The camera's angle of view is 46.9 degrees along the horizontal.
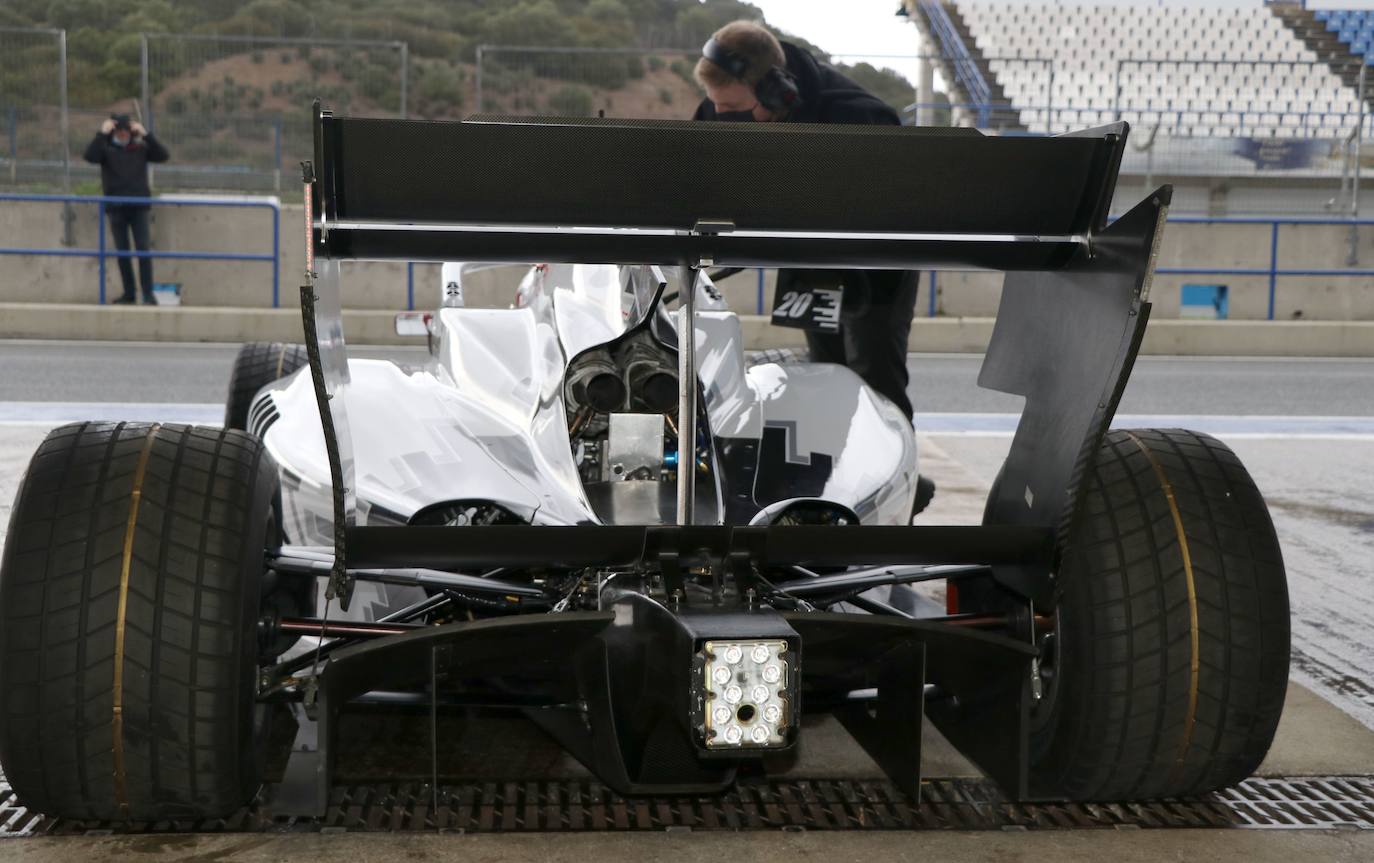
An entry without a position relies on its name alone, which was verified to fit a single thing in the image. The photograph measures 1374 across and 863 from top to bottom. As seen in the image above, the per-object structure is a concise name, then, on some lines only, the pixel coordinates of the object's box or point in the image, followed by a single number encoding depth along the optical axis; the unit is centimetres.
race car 259
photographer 1609
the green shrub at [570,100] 2339
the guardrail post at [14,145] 2102
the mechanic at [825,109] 570
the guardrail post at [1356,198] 1948
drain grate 298
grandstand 2505
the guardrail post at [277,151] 2198
